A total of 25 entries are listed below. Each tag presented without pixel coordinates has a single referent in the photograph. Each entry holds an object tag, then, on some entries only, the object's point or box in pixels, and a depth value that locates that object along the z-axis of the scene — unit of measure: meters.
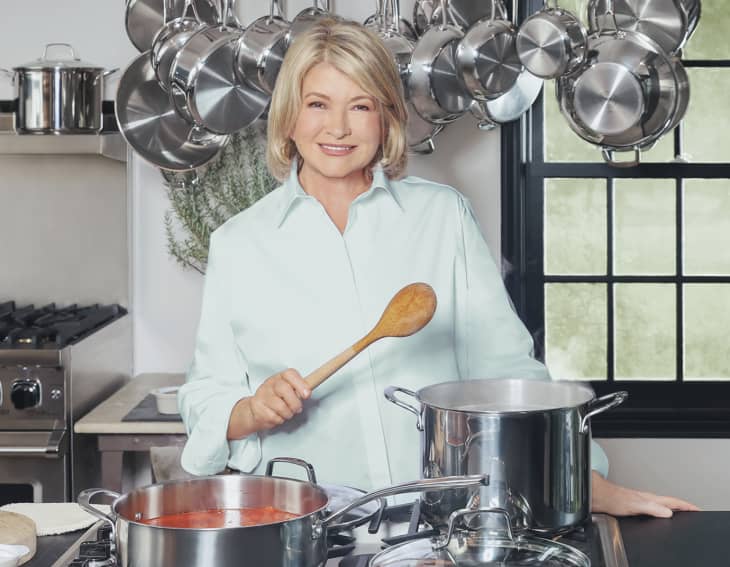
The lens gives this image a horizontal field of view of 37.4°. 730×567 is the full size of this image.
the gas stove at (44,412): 2.61
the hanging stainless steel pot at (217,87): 2.55
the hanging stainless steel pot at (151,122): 2.88
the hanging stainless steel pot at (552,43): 2.17
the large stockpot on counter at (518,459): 1.15
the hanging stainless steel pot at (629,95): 2.13
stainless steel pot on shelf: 2.95
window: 3.24
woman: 1.68
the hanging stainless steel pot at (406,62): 2.53
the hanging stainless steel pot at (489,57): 2.40
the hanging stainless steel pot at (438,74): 2.50
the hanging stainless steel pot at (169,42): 2.69
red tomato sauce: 1.13
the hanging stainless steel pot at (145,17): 3.00
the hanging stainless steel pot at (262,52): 2.49
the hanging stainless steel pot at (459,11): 2.90
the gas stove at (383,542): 1.19
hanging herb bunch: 3.10
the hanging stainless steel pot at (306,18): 2.50
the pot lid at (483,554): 1.10
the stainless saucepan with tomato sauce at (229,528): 0.98
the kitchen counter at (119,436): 2.65
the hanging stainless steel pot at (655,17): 2.35
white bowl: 2.70
